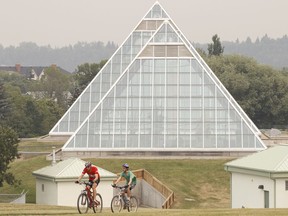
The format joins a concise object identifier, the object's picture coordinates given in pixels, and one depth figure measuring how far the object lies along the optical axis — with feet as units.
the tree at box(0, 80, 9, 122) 453.99
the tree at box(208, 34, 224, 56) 607.37
